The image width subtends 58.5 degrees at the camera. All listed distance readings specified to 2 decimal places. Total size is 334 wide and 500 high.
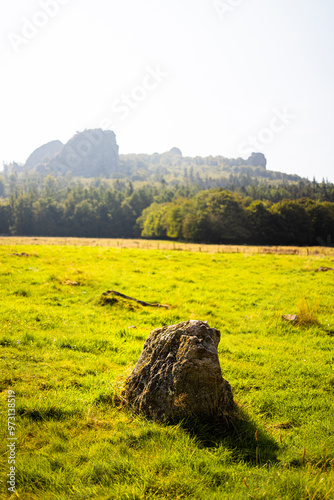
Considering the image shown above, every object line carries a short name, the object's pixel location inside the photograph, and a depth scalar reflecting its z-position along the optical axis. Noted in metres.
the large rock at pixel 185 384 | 4.89
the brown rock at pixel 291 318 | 11.22
